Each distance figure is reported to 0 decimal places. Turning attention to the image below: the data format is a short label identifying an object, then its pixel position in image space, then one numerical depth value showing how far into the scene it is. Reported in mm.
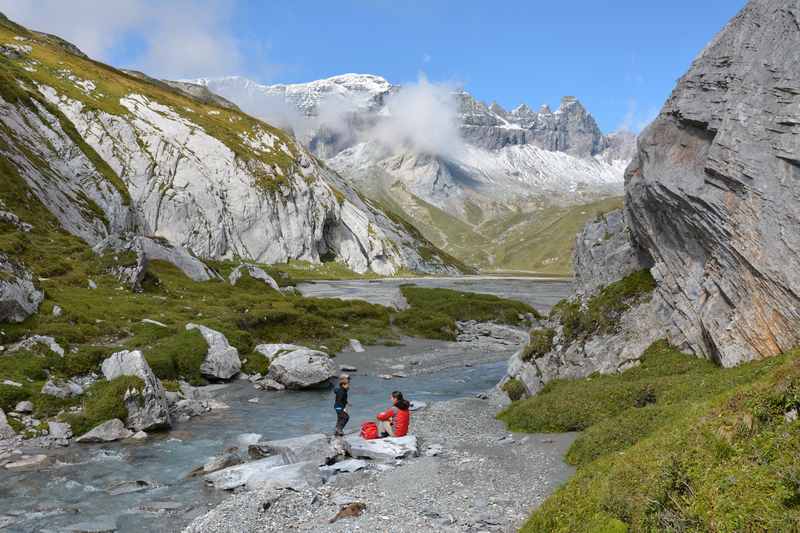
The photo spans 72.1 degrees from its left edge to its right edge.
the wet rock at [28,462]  20517
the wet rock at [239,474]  19266
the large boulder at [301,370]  36531
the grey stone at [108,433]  23984
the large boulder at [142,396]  25938
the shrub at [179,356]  34281
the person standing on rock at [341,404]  24953
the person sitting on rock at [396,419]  24172
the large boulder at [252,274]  72062
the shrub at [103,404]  24844
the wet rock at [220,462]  21000
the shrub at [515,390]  31173
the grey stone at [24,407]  24964
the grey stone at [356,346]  51781
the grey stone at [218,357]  36844
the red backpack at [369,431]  24000
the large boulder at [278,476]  18656
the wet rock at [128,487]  19016
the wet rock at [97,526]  16000
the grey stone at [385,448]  21334
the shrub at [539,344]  31391
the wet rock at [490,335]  61938
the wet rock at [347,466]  20016
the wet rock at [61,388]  26703
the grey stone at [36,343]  30344
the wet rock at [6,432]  22806
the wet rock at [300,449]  21391
